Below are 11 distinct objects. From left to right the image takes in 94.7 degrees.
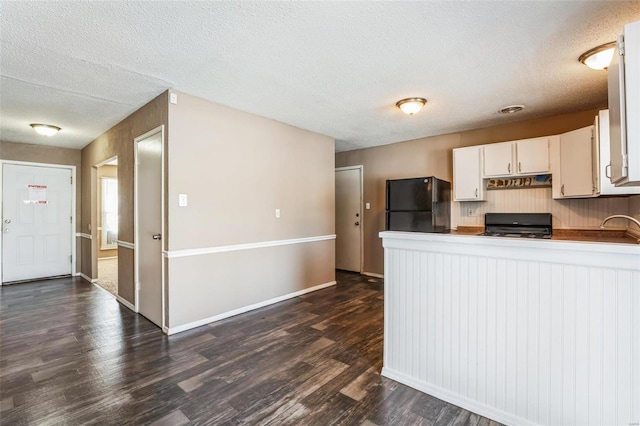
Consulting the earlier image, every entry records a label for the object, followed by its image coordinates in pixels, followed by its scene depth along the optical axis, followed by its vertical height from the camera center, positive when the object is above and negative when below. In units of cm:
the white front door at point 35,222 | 491 -10
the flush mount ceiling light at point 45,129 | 399 +120
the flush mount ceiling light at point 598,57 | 214 +118
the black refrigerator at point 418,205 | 380 +9
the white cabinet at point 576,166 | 304 +48
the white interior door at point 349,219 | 568 -12
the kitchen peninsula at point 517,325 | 142 -66
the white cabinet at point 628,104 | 119 +44
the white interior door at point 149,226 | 308 -12
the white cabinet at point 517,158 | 355 +67
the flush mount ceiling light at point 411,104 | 315 +117
